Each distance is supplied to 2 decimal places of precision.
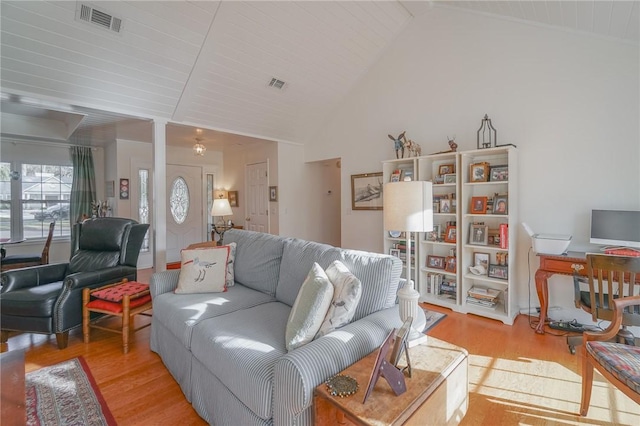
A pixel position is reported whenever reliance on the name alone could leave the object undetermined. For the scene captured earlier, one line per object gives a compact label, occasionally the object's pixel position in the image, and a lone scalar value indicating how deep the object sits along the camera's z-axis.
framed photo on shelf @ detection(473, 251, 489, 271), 3.29
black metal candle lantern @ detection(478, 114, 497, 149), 3.38
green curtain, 5.17
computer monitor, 2.51
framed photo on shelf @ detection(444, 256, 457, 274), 3.46
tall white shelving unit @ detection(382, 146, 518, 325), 3.08
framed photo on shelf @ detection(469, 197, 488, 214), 3.22
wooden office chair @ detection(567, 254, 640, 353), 1.98
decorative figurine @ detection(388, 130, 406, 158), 3.90
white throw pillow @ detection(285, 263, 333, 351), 1.44
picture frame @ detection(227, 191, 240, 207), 6.29
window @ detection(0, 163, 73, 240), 4.68
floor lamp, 1.57
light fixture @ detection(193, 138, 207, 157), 4.75
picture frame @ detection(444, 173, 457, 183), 3.47
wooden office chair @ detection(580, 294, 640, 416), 1.35
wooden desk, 2.53
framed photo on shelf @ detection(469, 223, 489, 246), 3.26
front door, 5.84
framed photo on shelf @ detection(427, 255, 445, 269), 3.62
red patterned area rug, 1.70
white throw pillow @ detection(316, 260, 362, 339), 1.47
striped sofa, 1.22
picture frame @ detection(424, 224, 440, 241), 3.65
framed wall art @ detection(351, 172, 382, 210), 4.50
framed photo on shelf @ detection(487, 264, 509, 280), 3.10
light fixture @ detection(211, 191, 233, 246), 4.67
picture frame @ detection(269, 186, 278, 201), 5.32
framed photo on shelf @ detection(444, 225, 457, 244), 3.45
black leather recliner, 2.47
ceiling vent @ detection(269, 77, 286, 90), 3.97
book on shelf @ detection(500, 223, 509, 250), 3.04
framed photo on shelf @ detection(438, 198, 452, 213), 3.57
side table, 1.00
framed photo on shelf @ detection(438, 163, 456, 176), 3.58
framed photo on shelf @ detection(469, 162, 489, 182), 3.18
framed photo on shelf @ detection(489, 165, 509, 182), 3.09
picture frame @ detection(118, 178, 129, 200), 5.11
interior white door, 5.56
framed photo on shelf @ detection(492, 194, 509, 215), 3.06
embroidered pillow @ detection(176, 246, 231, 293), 2.35
